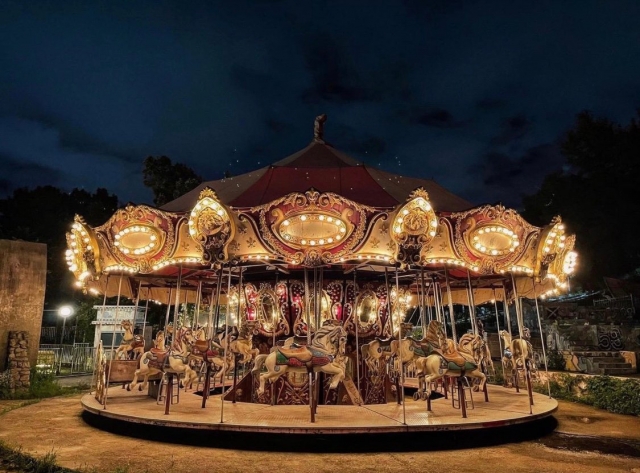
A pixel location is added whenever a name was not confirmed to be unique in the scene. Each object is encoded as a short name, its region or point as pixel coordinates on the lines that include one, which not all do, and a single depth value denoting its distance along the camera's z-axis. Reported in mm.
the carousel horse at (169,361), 7488
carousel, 7047
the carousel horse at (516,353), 9594
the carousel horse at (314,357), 6820
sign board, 23925
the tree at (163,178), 22750
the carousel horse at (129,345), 10945
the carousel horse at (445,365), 7180
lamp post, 16964
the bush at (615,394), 9021
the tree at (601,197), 23969
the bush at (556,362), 15969
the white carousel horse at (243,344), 9156
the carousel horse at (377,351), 8727
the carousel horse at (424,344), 7734
